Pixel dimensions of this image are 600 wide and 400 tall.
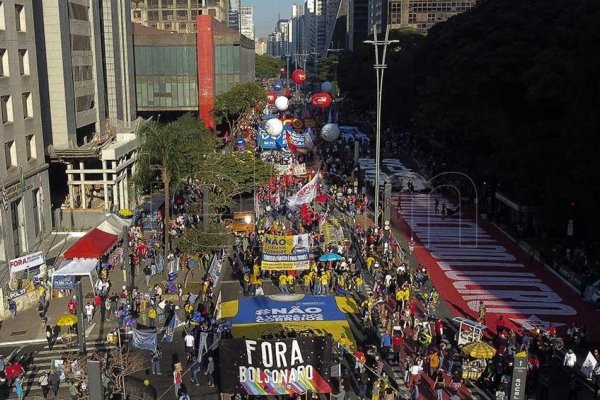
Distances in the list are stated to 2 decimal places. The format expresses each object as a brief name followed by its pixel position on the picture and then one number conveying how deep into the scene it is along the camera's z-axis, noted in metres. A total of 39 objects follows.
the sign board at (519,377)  19.31
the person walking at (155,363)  24.34
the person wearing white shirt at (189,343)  25.30
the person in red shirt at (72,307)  30.07
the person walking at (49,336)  27.45
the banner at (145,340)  24.58
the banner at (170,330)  26.48
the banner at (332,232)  40.16
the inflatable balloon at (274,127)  65.69
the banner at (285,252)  33.19
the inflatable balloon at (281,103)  82.88
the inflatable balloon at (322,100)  72.75
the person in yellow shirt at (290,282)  33.53
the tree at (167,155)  38.22
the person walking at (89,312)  29.78
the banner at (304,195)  40.62
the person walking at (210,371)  23.67
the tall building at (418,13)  152.88
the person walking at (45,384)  22.63
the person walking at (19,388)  22.30
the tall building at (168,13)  125.38
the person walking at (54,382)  22.96
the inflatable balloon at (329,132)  68.25
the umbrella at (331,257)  34.48
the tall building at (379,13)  165.31
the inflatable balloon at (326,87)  97.31
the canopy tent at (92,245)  33.38
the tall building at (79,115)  46.59
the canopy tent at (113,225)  38.65
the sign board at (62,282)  31.42
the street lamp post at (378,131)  39.72
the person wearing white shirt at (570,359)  24.45
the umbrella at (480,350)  23.61
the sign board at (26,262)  31.64
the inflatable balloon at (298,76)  84.62
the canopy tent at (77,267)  31.08
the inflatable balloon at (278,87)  131.25
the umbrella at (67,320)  26.27
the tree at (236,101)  79.88
